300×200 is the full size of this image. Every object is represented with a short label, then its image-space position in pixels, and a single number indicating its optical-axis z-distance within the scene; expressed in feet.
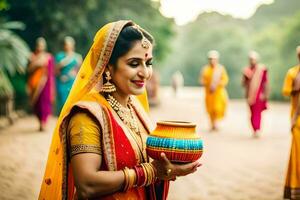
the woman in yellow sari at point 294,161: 21.62
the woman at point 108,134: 8.06
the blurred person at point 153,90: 79.16
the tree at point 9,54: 40.25
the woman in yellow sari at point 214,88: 50.34
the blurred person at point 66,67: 44.62
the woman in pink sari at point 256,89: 43.80
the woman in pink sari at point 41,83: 41.63
